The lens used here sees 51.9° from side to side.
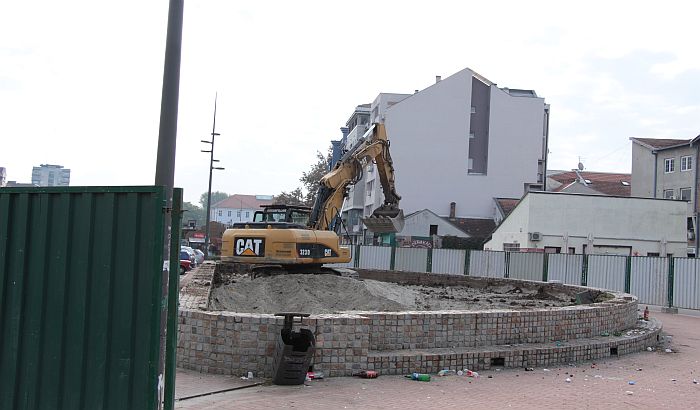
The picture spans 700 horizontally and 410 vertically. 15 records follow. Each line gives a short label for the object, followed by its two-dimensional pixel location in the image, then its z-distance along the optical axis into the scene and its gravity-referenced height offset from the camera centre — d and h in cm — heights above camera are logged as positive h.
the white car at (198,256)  4558 -219
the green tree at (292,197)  8400 +362
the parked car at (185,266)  3647 -224
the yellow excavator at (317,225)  1730 +11
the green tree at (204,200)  17586 +612
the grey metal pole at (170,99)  634 +109
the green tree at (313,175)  8600 +664
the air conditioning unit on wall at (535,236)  4212 +28
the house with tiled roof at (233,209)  15050 +345
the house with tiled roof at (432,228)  5756 +65
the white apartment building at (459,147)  6109 +768
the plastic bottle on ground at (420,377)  915 -181
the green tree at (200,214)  15156 +205
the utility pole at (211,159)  3756 +340
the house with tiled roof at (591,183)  5784 +550
